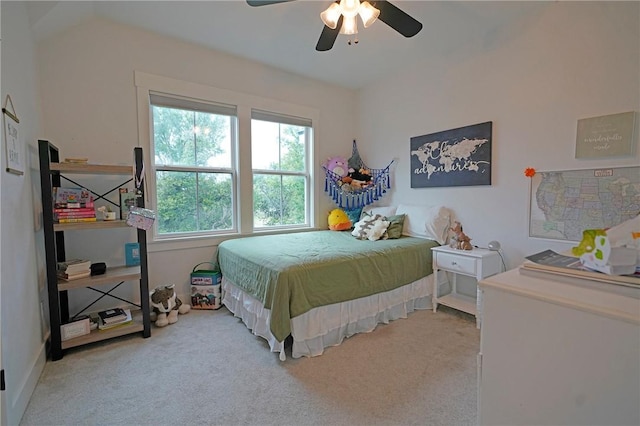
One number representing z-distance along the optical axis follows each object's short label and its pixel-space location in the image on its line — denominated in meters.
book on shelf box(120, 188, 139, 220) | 2.46
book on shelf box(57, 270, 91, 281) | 2.12
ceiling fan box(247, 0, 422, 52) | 1.87
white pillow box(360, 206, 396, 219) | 3.54
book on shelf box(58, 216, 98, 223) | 2.09
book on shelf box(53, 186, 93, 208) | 2.11
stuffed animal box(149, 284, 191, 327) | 2.53
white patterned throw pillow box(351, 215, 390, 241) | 3.03
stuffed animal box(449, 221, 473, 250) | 2.68
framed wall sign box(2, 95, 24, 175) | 1.54
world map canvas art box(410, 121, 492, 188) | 2.84
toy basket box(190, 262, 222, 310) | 2.90
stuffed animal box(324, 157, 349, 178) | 3.93
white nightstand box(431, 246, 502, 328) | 2.45
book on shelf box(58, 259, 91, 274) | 2.14
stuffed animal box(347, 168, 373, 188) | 3.91
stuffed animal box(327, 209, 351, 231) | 3.80
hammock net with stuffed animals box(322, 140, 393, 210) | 3.89
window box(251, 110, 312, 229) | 3.50
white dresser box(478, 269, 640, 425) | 0.62
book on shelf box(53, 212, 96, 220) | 2.07
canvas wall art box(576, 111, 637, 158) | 2.05
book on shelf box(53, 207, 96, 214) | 2.08
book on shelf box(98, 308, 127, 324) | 2.25
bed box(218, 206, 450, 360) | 1.97
